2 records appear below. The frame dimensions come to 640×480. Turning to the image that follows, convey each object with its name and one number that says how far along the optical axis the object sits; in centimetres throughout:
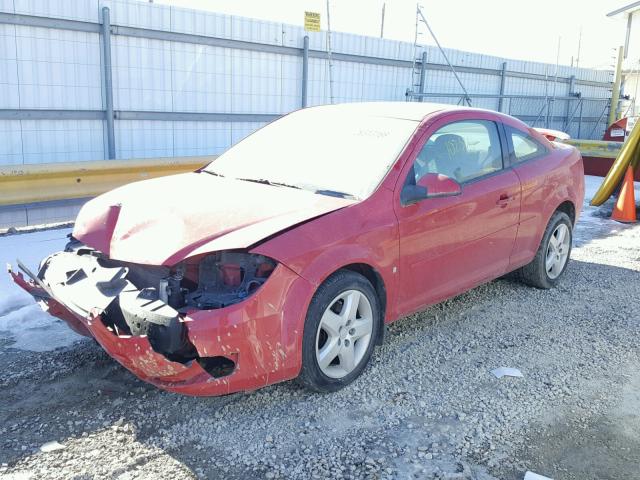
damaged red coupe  321
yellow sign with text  1011
